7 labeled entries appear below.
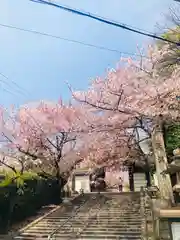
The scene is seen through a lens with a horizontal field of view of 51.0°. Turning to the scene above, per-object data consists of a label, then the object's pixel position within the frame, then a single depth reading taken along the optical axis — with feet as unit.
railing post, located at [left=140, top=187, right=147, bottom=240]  22.73
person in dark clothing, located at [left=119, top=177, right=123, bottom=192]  68.55
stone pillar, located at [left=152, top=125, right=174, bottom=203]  26.68
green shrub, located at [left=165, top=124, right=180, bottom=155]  36.82
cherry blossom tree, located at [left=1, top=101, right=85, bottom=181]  41.14
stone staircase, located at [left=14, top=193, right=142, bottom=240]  25.96
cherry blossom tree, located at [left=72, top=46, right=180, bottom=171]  26.85
